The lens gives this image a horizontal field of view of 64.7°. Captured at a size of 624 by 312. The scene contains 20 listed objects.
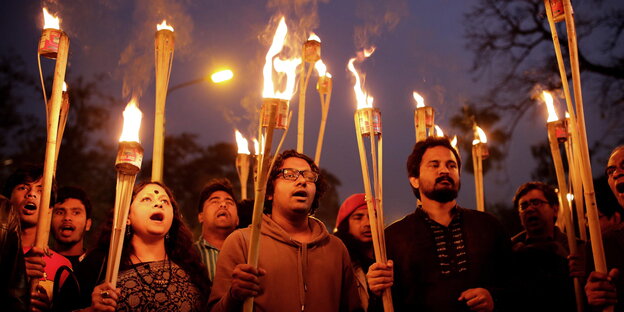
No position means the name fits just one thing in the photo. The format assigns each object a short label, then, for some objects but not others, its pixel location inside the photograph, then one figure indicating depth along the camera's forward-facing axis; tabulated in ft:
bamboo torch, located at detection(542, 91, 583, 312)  10.97
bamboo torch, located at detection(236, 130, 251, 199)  17.91
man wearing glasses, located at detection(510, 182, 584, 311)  11.68
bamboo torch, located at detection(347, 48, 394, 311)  9.76
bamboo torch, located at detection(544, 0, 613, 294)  9.31
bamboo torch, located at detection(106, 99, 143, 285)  8.63
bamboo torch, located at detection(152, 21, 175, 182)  12.75
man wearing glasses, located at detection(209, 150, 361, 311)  9.55
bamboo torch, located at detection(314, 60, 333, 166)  14.98
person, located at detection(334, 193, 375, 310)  13.37
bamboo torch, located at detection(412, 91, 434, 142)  14.92
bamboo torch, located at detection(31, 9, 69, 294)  8.54
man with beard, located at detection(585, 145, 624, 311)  9.07
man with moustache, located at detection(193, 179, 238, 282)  14.30
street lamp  20.61
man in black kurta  10.39
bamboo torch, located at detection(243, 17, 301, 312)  7.75
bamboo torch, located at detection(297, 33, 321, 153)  14.19
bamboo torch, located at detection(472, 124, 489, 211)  15.89
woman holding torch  9.83
